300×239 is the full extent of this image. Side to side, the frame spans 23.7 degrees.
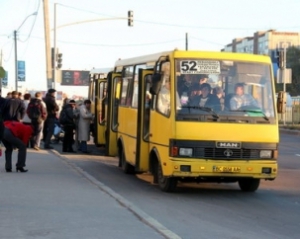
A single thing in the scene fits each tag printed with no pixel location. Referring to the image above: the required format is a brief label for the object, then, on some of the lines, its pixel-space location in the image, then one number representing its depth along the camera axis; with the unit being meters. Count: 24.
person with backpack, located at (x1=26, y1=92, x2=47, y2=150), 21.48
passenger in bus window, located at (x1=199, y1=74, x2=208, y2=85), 13.09
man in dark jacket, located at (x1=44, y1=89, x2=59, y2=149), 22.77
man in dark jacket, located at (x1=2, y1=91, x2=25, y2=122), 15.31
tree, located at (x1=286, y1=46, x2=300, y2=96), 82.62
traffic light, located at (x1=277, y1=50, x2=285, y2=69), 42.81
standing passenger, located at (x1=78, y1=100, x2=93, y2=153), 22.22
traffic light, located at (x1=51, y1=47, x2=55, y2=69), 36.62
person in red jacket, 15.06
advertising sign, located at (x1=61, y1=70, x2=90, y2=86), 48.22
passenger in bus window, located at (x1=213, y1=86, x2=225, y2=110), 13.01
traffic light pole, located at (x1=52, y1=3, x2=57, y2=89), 35.71
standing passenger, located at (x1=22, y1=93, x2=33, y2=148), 22.30
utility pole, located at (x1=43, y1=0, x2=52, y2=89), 34.09
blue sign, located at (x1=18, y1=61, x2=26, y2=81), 53.81
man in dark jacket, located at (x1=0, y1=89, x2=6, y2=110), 15.38
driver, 13.03
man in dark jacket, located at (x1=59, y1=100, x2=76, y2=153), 22.36
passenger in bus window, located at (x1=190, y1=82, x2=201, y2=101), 12.95
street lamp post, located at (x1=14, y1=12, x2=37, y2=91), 55.01
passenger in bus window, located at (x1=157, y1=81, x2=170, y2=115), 13.09
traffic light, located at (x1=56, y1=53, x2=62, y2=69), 38.38
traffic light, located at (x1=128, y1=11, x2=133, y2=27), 36.38
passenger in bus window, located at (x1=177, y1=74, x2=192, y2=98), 12.99
